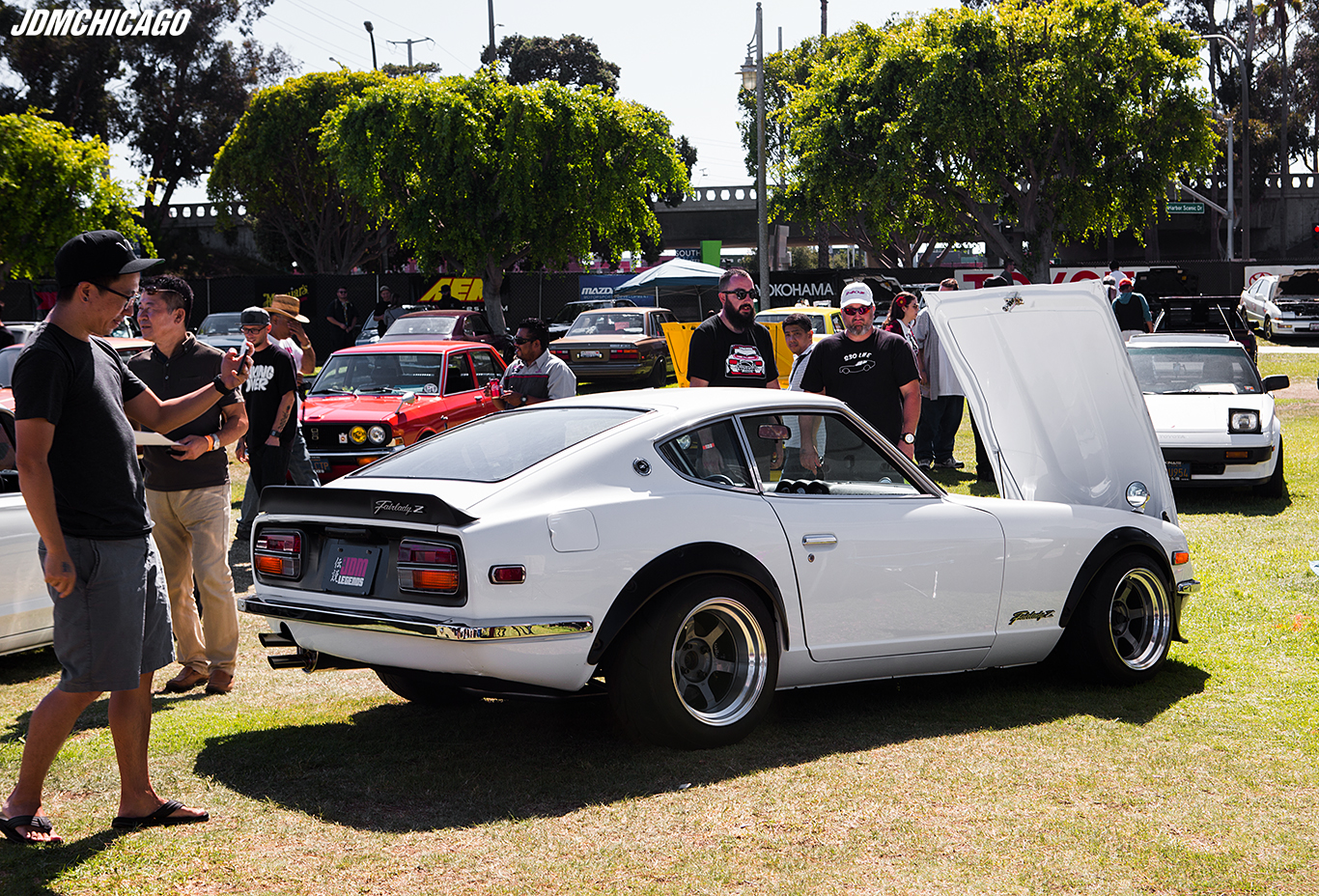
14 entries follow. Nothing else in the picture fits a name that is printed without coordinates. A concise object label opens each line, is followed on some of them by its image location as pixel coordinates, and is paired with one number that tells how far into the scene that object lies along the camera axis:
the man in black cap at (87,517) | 3.75
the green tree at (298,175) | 49.56
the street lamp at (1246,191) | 54.33
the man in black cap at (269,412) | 8.17
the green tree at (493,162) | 34.69
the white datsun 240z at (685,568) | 4.32
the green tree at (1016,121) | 37.38
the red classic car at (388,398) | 11.62
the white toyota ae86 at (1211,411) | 11.05
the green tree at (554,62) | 74.69
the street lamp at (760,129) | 29.81
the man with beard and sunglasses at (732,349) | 8.23
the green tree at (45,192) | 31.58
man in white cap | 7.98
